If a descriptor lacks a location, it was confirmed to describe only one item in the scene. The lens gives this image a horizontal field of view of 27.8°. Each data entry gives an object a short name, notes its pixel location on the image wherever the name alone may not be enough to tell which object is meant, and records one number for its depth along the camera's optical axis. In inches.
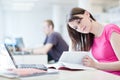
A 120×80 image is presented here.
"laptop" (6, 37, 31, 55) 161.6
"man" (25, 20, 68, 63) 153.8
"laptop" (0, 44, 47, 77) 47.6
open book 61.4
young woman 67.7
